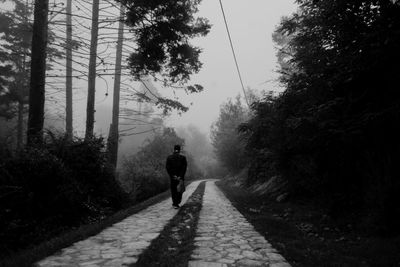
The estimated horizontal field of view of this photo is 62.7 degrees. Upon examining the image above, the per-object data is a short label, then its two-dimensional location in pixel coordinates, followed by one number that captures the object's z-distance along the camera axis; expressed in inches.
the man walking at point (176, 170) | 427.8
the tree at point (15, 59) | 975.6
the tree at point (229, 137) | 1510.8
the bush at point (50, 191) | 238.8
